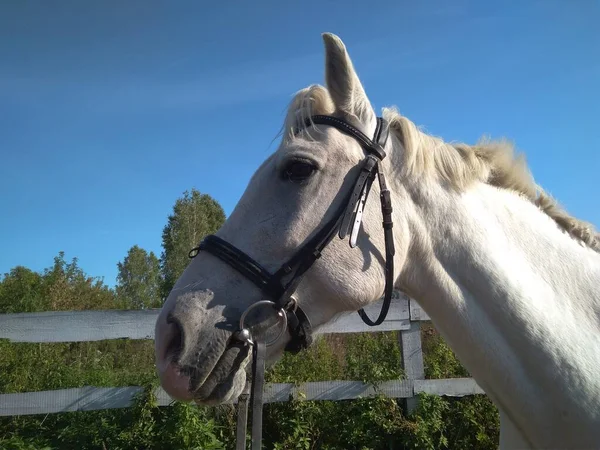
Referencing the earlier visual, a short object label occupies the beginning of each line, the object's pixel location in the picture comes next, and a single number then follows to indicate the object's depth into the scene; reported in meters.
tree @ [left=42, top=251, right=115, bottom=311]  9.52
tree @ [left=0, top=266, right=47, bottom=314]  9.38
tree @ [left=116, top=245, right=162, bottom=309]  39.12
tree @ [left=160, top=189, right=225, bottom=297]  24.08
